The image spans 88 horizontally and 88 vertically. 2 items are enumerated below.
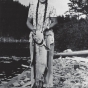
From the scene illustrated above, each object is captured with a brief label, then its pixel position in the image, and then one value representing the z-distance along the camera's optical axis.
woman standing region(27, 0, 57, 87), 5.40
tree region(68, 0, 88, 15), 29.32
